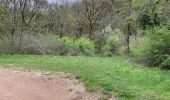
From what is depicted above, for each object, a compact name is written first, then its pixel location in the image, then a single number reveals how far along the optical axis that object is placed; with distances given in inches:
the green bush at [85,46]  862.8
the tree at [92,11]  1101.6
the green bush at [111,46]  934.1
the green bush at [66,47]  831.8
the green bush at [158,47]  467.7
